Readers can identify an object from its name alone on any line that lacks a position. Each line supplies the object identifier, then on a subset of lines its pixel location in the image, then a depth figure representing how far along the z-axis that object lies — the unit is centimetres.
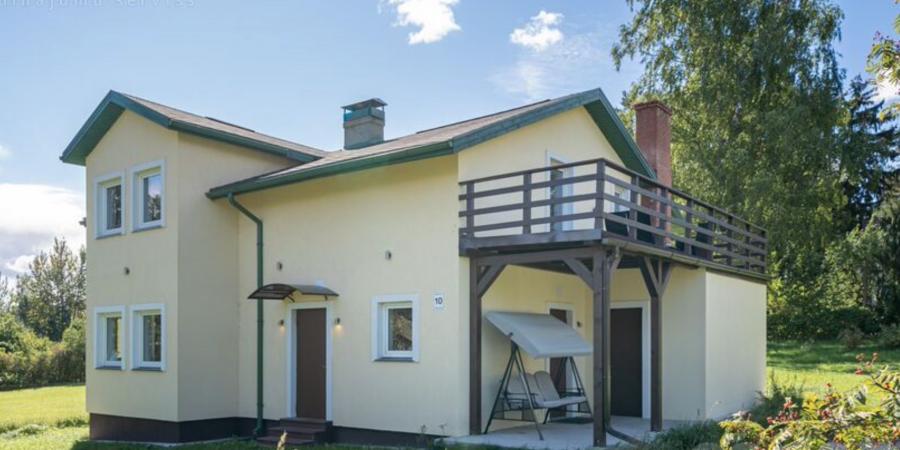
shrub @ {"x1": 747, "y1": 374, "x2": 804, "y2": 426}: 1351
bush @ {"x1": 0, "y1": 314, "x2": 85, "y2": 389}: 2772
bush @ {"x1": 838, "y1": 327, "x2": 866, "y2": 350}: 2652
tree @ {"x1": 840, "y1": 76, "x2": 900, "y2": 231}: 2354
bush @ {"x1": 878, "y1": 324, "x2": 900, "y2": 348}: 2598
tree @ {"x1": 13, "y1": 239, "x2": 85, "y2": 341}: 5188
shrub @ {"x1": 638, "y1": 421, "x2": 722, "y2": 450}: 990
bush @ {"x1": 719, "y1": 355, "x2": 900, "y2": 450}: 370
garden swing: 1136
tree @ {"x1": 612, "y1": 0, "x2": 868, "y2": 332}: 2314
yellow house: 1155
